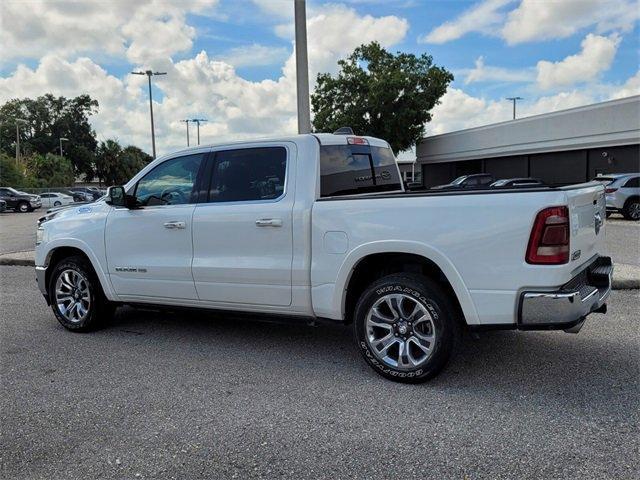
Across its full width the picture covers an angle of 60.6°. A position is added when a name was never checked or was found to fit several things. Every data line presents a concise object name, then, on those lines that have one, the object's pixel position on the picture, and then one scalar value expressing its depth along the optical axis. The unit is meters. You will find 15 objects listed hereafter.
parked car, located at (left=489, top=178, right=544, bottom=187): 18.72
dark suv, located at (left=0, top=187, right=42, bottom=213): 33.47
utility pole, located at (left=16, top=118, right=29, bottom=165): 53.67
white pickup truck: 3.66
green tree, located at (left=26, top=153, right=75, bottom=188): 57.00
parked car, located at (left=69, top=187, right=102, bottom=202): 47.09
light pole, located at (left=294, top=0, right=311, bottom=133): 9.69
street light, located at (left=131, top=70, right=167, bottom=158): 37.66
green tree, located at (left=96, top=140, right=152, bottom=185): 76.06
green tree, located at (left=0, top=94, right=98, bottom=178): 80.31
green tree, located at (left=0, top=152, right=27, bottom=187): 45.25
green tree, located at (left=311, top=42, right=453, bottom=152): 37.66
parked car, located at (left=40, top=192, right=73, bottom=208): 40.69
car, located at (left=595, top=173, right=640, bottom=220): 17.69
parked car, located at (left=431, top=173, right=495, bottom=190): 25.36
